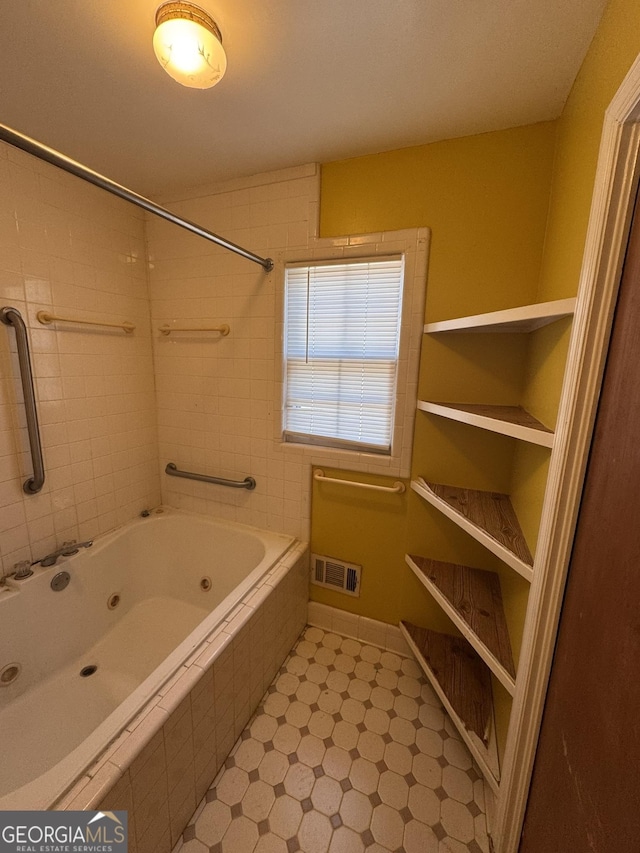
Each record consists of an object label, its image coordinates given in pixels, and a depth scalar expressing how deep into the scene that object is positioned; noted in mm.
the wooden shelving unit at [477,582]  977
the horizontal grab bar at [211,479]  1875
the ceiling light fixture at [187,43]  805
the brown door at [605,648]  528
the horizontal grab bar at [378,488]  1580
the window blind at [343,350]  1556
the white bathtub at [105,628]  1066
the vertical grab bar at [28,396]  1308
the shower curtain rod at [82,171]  646
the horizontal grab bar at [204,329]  1782
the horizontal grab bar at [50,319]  1419
